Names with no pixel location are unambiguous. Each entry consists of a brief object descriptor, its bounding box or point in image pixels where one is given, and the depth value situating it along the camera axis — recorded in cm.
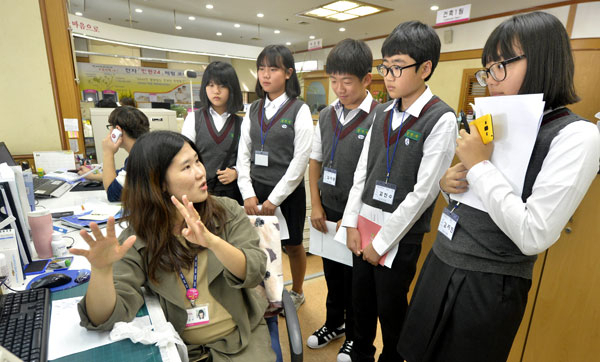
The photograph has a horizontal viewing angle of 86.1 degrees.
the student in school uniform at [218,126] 205
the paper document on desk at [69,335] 83
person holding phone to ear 202
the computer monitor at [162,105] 441
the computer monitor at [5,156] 207
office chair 123
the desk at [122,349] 80
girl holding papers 77
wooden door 137
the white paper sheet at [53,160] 268
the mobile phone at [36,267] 123
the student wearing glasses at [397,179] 125
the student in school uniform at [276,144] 192
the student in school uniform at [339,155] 160
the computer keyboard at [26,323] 80
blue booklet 167
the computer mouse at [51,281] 110
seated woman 105
